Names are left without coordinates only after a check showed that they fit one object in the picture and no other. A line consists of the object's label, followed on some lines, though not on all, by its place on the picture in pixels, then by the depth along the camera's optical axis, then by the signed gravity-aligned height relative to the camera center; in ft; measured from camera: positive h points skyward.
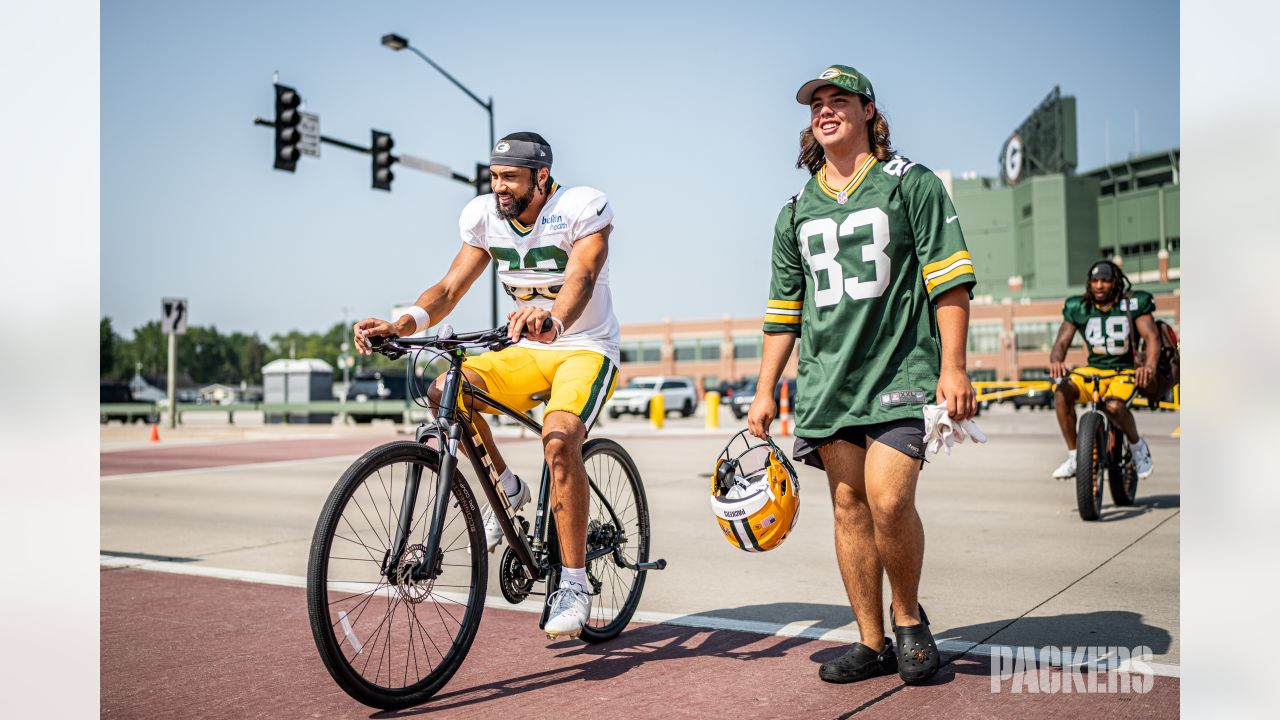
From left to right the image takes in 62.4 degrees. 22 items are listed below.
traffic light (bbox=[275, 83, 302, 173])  55.90 +12.82
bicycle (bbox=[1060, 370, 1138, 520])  25.62 -2.52
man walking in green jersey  11.91 +0.25
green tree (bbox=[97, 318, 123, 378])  383.04 +6.94
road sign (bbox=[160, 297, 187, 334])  87.20 +4.61
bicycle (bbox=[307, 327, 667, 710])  10.93 -2.23
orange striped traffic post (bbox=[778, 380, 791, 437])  69.73 -3.83
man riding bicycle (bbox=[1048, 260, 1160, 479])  27.35 +0.52
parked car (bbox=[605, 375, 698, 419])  134.00 -3.82
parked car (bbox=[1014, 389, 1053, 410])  142.35 -5.40
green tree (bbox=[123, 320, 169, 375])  529.45 +10.59
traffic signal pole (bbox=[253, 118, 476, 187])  60.44 +12.82
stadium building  315.17 +38.15
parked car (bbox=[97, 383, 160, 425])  132.46 -4.76
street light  70.90 +21.45
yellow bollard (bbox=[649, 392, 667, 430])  88.38 -3.92
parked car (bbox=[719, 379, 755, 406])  136.51 -3.56
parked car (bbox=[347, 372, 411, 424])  106.42 -3.77
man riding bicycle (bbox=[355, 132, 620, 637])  13.10 +0.75
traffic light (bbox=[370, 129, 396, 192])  63.16 +12.52
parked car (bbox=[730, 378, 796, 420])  121.90 -4.30
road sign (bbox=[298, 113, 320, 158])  56.59 +12.63
